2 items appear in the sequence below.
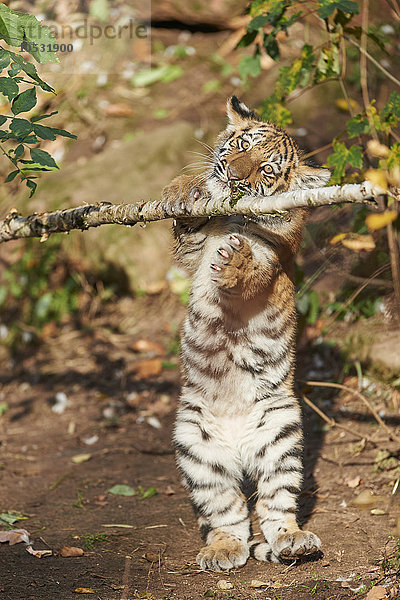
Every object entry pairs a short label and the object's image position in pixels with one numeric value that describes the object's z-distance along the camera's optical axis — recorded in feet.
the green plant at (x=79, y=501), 29.22
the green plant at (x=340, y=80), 26.45
